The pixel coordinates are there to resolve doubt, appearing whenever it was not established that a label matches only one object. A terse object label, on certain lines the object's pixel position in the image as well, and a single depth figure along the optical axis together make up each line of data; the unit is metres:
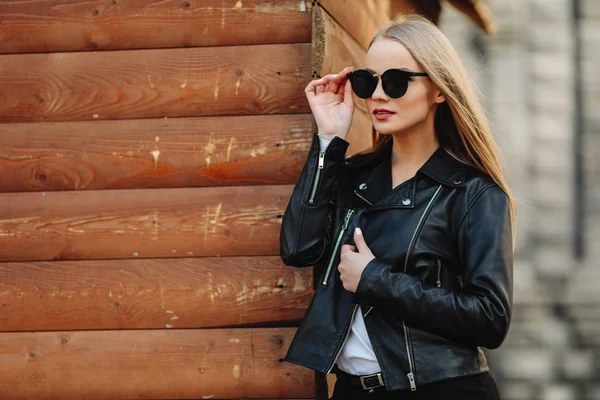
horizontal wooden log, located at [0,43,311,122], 6.44
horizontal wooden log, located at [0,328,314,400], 6.26
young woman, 4.66
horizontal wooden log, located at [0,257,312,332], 6.32
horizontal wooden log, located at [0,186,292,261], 6.37
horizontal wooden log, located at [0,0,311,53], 6.50
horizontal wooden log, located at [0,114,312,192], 6.41
